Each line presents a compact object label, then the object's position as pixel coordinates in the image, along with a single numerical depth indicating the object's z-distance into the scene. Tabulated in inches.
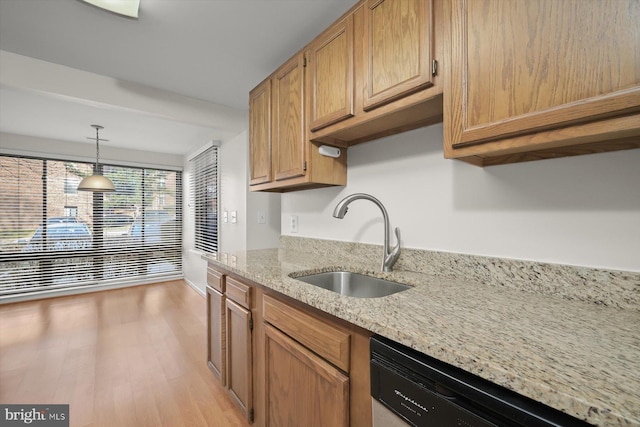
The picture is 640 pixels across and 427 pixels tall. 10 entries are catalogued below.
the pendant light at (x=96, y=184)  134.8
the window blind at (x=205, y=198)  155.1
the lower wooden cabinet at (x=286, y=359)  33.4
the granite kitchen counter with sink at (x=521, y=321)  18.0
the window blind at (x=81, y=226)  149.6
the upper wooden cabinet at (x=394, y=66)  39.3
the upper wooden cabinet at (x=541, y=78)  24.9
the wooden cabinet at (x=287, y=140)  63.2
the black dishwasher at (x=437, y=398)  19.0
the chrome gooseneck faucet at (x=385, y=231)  51.6
